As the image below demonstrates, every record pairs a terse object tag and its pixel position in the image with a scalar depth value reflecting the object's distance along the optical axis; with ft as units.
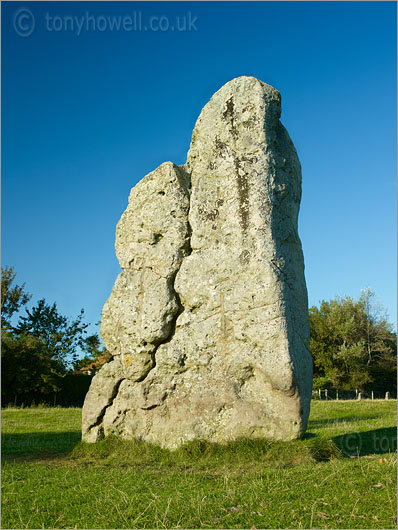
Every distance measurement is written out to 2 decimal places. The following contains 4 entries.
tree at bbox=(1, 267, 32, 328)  121.03
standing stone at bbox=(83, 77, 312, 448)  29.35
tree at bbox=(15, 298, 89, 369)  116.98
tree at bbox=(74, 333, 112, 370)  117.33
